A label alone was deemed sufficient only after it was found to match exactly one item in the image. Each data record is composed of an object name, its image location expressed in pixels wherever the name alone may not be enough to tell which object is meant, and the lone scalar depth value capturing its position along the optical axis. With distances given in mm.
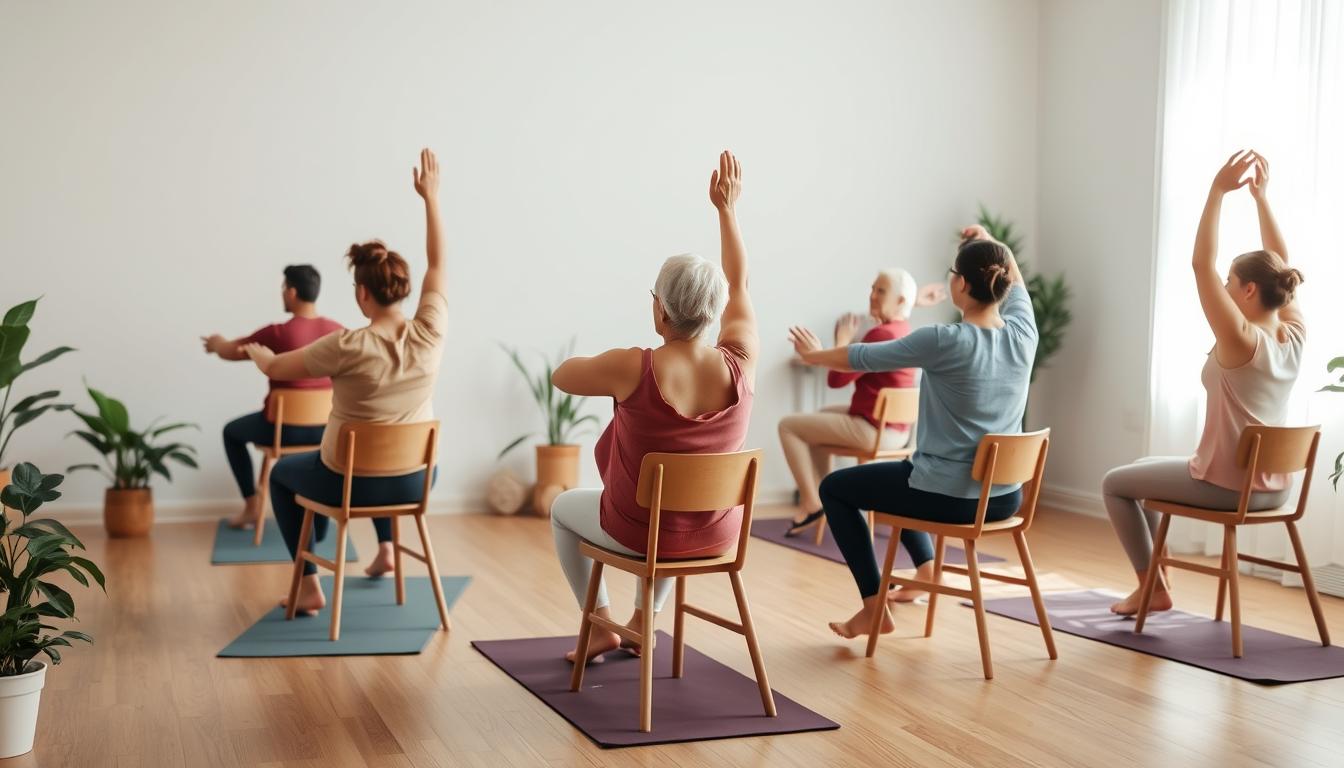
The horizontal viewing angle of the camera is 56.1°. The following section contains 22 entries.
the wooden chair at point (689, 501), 3010
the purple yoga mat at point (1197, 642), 3646
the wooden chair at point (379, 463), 3846
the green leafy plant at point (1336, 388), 4160
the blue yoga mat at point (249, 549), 5090
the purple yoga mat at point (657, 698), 3039
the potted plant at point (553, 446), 6352
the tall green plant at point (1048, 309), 6875
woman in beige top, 3869
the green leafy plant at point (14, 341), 3160
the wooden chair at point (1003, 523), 3557
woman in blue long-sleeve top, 3639
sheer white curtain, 5031
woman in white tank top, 3770
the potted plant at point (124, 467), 5465
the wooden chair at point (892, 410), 5453
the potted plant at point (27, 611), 2699
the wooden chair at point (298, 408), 5305
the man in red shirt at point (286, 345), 5297
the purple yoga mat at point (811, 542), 5369
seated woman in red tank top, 3078
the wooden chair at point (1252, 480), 3762
